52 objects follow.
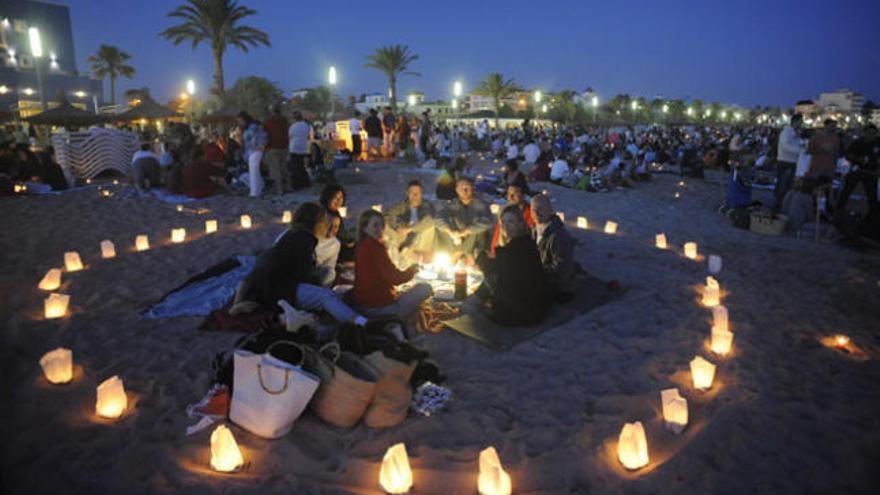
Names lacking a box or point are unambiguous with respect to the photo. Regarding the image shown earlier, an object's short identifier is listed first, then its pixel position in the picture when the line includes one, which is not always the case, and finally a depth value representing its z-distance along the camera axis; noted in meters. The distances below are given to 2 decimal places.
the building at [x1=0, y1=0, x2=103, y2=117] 39.75
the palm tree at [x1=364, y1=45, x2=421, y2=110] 32.91
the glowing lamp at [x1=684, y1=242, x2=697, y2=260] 7.20
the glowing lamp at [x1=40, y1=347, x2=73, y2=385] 3.75
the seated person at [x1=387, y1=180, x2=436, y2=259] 6.59
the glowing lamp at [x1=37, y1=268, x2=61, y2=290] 5.90
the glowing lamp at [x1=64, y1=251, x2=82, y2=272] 6.60
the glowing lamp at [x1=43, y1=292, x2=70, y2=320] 5.07
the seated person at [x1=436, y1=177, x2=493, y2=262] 6.63
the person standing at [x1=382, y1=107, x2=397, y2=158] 18.60
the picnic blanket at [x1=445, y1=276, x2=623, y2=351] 4.57
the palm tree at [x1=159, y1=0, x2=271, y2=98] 24.94
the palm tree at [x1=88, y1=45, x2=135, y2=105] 52.44
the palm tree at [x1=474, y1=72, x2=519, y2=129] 42.84
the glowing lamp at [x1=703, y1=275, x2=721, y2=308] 5.38
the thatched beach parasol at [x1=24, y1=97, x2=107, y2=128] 17.80
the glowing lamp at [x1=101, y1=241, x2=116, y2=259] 7.12
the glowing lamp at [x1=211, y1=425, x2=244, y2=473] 2.83
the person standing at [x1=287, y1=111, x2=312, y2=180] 12.25
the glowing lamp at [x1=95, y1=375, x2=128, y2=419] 3.35
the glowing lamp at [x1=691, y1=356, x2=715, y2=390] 3.72
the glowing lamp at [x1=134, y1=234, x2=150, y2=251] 7.57
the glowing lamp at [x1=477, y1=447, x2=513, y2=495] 2.65
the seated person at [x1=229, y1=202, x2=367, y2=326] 4.50
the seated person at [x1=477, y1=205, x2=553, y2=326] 4.59
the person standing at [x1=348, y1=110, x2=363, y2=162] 17.70
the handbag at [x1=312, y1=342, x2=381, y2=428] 3.11
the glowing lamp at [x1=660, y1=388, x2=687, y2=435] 3.21
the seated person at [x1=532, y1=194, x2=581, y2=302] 5.34
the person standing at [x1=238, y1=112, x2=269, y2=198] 11.37
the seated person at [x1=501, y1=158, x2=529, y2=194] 8.56
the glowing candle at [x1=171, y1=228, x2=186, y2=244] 7.99
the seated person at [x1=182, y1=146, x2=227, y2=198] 11.48
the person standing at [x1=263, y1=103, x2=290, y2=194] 11.35
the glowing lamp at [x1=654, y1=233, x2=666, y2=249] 7.82
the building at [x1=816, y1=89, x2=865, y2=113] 157.44
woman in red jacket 4.56
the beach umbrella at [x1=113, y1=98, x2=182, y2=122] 21.08
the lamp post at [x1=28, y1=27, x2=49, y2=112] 15.41
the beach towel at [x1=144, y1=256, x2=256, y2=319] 5.20
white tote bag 2.96
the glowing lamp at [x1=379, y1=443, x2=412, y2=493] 2.69
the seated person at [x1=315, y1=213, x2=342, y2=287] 5.27
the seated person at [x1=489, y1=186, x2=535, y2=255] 6.39
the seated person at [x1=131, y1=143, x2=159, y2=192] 12.22
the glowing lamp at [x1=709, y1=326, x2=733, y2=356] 4.29
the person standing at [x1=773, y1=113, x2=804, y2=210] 9.71
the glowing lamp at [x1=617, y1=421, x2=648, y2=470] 2.89
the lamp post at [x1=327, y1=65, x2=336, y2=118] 18.85
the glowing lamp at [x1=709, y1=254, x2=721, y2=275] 6.32
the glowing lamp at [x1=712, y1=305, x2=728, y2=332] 4.42
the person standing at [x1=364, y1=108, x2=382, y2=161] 17.08
